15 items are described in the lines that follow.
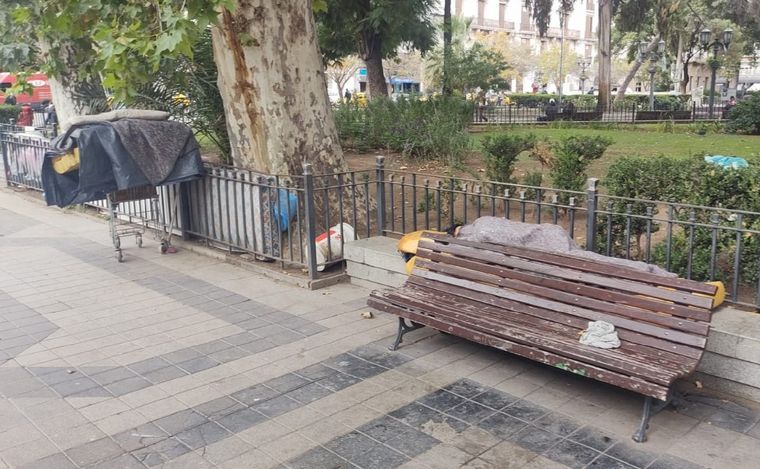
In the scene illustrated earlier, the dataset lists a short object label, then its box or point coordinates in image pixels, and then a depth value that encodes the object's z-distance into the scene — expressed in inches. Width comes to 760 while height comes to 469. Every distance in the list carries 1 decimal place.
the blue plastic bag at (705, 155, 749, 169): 214.4
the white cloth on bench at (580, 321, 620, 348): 157.3
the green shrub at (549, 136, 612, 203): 288.2
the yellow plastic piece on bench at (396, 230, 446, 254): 234.2
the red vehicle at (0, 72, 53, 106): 1146.0
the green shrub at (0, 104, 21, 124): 1031.9
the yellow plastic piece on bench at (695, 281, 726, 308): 173.9
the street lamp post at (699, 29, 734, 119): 995.9
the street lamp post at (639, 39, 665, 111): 1227.7
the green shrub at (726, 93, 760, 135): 753.6
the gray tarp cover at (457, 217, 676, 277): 196.1
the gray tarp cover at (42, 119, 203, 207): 291.1
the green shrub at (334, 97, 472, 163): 462.3
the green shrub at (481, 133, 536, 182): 331.6
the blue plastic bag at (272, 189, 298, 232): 273.7
